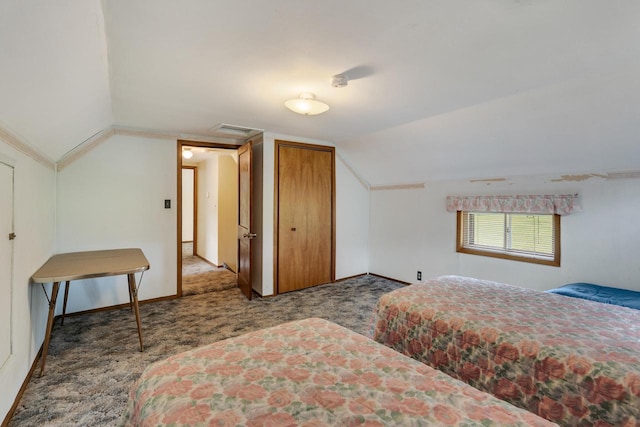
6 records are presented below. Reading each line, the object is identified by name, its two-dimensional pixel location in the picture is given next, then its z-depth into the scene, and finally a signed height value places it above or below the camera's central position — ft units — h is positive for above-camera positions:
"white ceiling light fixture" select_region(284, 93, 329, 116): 7.58 +2.70
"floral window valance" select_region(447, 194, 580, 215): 9.70 +0.26
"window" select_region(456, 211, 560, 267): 10.53 -0.97
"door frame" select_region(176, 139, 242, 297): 12.28 +0.02
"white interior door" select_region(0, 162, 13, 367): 5.22 -0.84
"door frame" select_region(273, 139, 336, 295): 12.68 +0.11
